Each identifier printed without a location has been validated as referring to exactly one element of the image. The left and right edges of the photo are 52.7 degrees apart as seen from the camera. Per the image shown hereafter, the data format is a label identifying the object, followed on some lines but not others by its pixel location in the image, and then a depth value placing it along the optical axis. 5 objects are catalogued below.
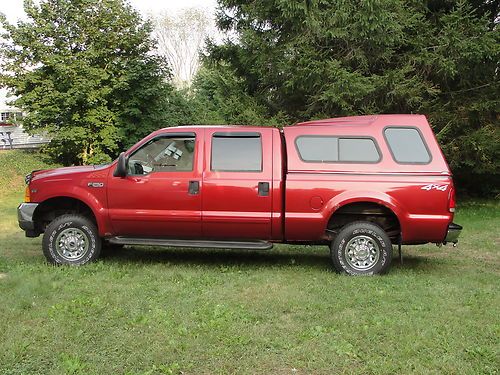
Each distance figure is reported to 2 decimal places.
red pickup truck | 6.34
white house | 32.12
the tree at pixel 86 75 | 20.91
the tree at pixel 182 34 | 44.56
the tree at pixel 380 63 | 11.80
